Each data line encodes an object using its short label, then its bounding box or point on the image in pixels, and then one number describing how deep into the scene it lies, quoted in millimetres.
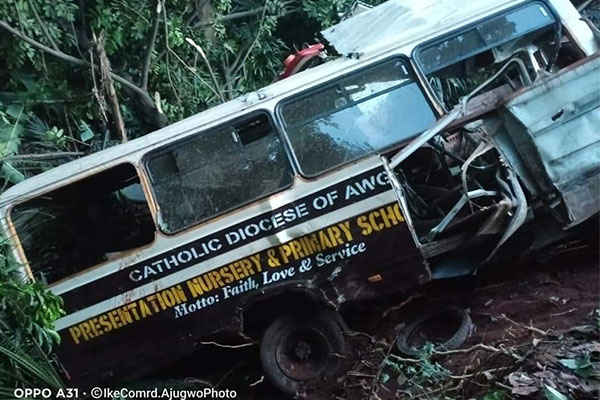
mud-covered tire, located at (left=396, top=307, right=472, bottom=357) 4578
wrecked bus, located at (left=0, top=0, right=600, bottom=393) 4438
